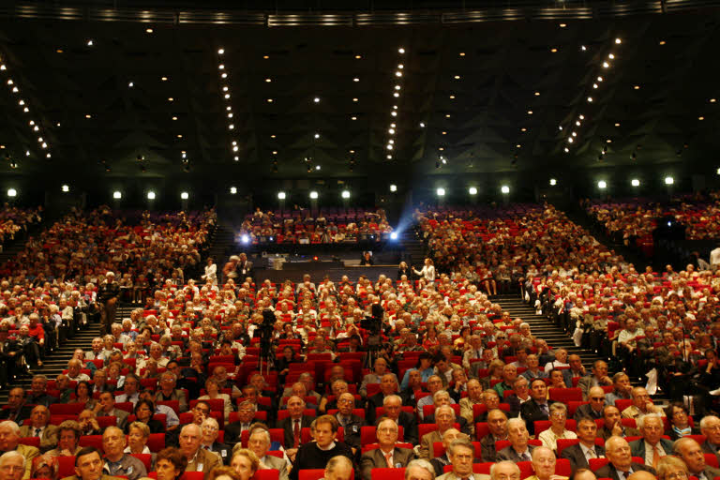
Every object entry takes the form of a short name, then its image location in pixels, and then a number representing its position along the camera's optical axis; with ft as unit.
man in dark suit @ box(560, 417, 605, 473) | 17.87
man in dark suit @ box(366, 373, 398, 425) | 22.72
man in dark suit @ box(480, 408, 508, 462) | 19.07
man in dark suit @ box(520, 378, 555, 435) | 22.38
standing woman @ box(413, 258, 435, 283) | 57.33
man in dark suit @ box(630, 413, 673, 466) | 18.01
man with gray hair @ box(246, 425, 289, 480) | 17.03
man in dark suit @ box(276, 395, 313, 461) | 20.79
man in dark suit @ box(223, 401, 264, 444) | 20.98
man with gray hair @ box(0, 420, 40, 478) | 18.01
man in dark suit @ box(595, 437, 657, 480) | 16.10
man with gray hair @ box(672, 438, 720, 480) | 16.08
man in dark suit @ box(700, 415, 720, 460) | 18.26
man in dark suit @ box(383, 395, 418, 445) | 20.28
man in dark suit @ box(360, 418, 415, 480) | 17.15
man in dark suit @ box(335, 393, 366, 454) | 20.55
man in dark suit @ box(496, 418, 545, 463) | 17.70
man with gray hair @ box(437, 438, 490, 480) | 14.85
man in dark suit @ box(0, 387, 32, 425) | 23.50
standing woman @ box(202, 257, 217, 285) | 57.28
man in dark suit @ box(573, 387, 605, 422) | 21.85
